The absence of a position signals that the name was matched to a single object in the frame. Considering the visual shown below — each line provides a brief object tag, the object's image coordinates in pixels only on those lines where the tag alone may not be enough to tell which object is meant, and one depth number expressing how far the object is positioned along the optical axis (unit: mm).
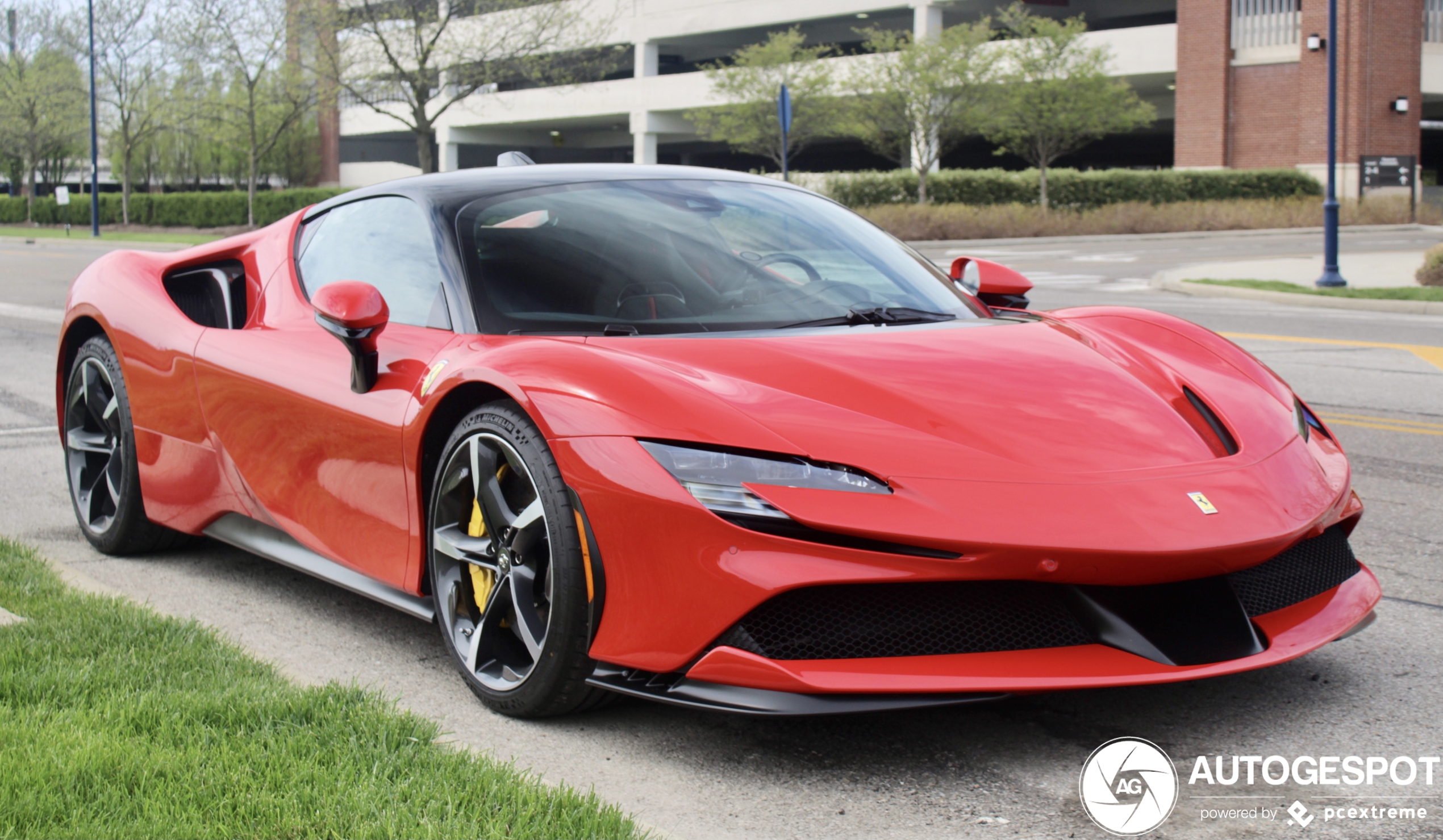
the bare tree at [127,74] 46688
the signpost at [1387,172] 40031
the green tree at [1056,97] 38406
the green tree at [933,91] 38906
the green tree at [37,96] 53250
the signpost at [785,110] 18953
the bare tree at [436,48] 36406
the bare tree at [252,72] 40781
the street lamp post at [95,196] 41650
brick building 40750
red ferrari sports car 2635
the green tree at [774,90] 45062
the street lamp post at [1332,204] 17141
